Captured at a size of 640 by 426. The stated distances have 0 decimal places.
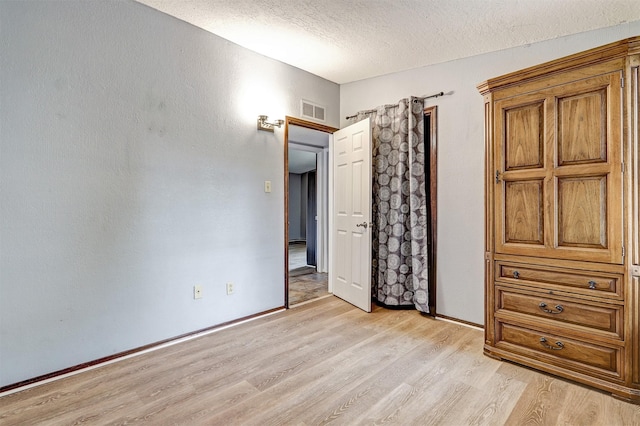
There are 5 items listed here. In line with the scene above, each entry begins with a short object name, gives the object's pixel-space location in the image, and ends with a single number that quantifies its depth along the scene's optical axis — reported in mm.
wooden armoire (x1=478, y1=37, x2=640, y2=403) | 1871
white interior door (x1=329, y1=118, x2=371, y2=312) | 3398
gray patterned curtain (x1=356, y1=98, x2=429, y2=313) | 3322
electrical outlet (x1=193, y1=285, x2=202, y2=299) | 2787
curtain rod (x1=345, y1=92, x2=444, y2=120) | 3249
